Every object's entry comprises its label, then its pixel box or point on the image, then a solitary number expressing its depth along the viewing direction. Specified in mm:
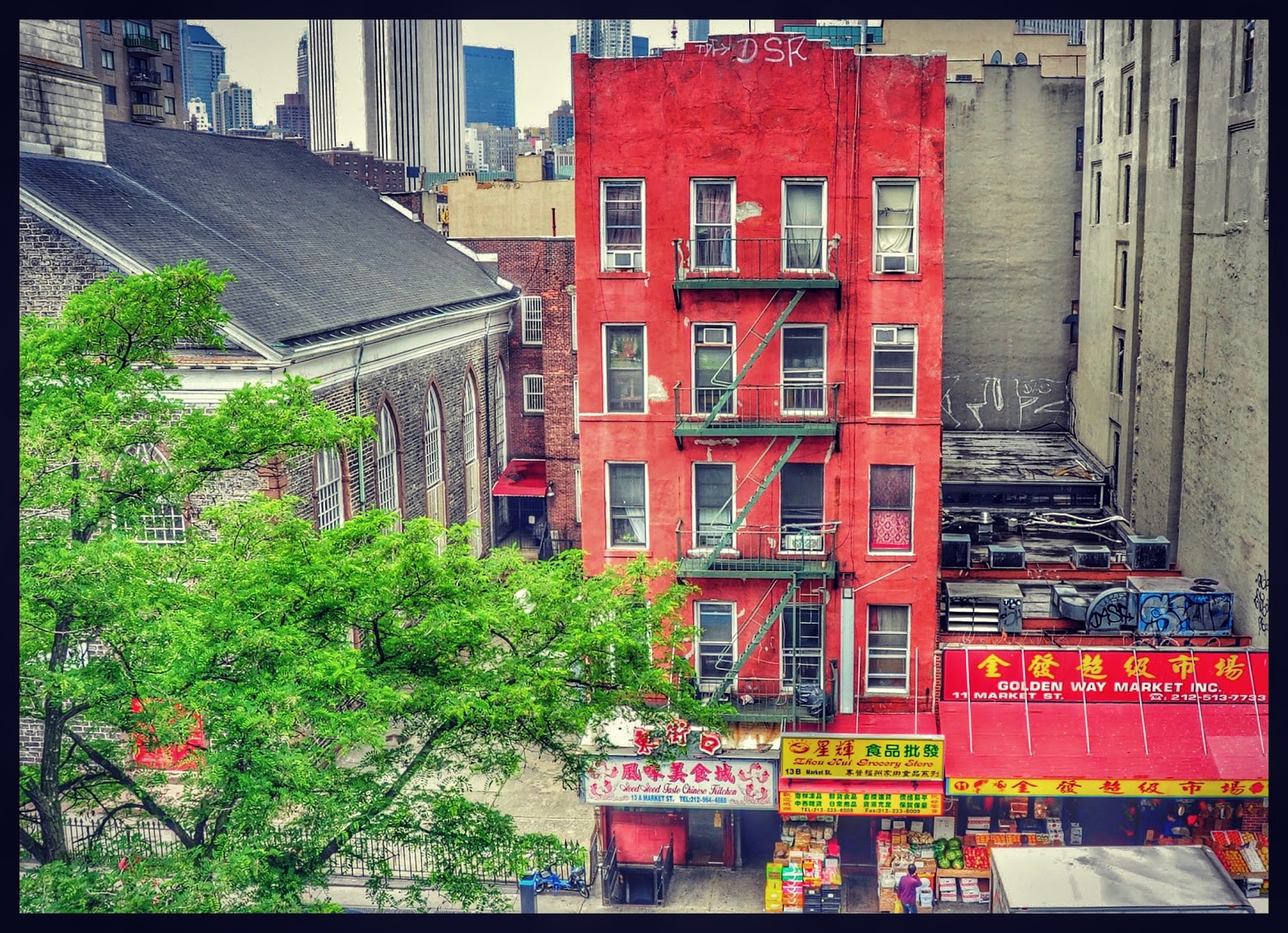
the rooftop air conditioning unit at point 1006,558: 29203
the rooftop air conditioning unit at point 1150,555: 29484
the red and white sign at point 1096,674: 23781
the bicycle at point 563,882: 23598
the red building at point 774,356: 22812
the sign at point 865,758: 22516
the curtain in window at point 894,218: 22812
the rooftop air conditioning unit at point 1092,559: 29172
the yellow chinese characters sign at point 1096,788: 22328
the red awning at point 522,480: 45469
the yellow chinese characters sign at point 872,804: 22516
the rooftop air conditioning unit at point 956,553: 29344
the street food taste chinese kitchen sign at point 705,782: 23188
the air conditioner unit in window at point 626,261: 23578
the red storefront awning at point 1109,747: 22359
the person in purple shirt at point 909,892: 22500
